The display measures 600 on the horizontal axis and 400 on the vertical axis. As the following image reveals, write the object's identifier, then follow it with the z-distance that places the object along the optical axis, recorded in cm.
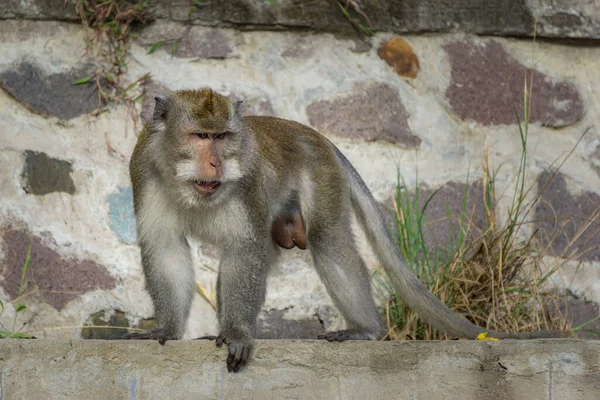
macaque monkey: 987
